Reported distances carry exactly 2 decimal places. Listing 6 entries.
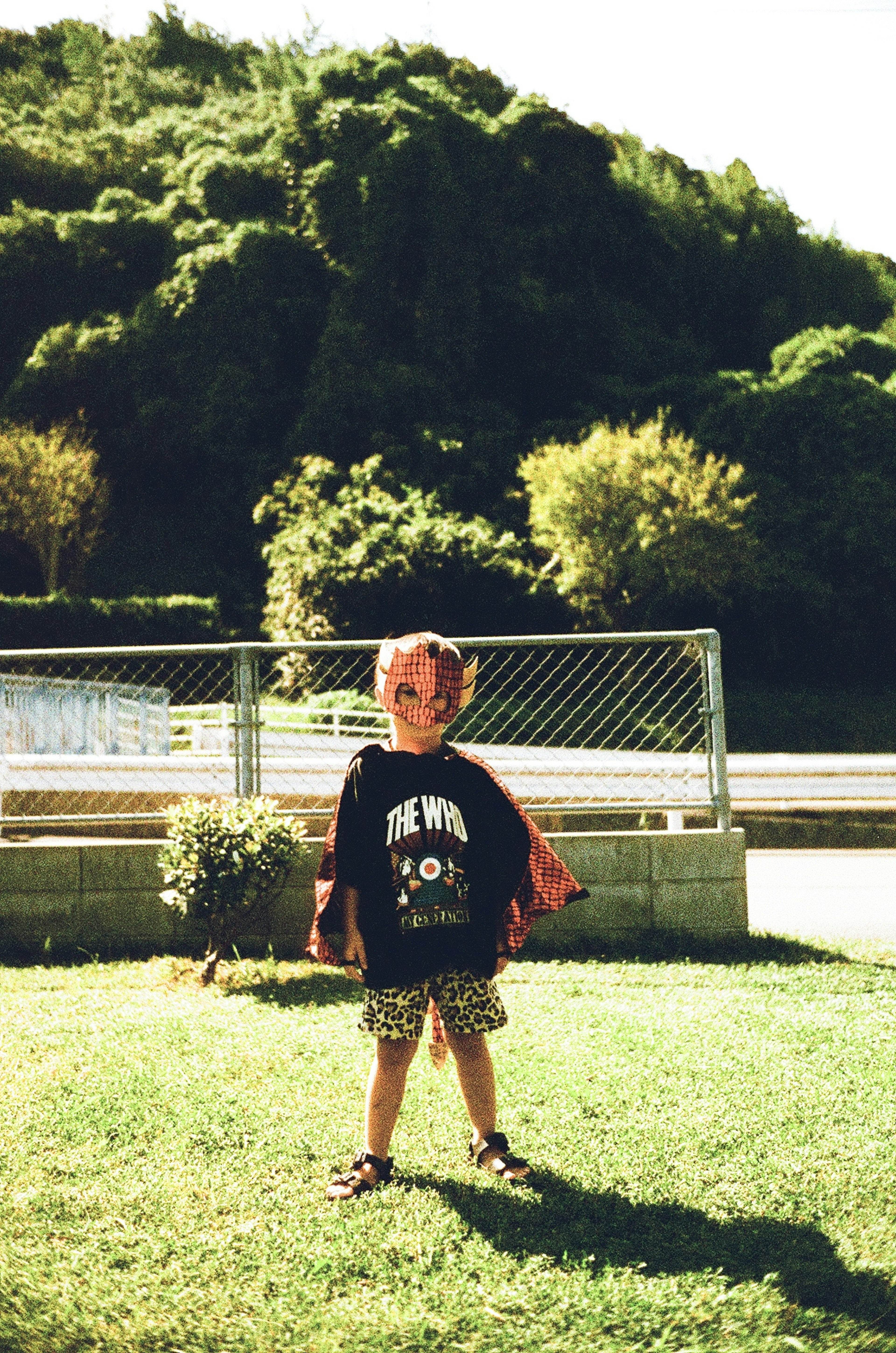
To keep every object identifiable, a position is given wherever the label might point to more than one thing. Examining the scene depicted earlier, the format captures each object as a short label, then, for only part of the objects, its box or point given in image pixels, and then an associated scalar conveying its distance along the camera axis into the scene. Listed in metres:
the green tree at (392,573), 22.80
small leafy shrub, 4.93
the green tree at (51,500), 27.58
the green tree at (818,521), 25.98
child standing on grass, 2.81
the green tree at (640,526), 21.45
